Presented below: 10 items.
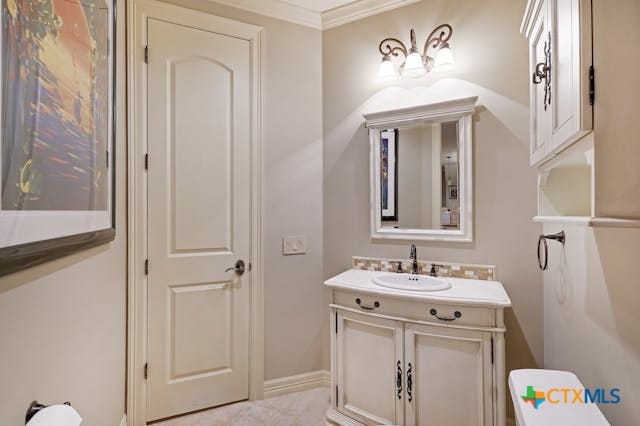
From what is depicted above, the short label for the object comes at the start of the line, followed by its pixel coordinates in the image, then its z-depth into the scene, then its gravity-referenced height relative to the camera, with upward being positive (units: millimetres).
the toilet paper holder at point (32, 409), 794 -472
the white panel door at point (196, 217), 2061 -8
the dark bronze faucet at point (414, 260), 2156 -285
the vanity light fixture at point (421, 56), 2088 +1033
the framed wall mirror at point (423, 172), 2092 +297
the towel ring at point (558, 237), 1512 -95
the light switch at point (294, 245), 2424 -212
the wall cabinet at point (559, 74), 790 +415
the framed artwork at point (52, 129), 662 +222
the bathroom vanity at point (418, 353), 1583 -706
